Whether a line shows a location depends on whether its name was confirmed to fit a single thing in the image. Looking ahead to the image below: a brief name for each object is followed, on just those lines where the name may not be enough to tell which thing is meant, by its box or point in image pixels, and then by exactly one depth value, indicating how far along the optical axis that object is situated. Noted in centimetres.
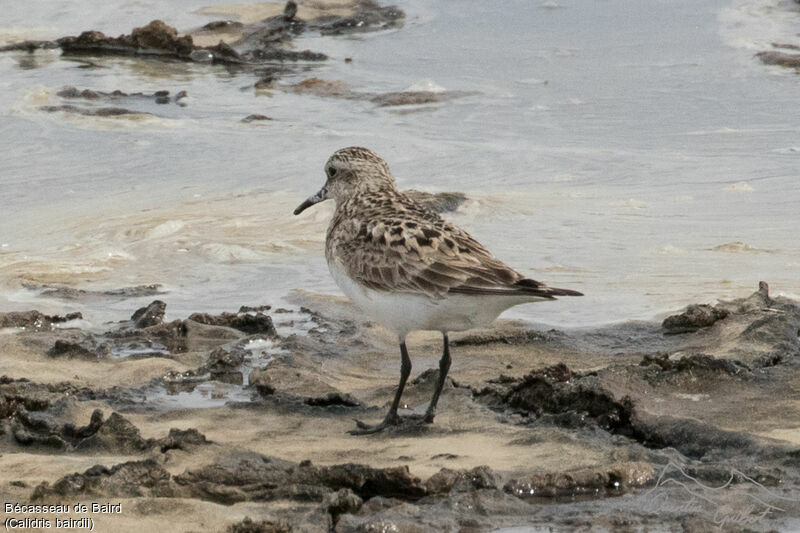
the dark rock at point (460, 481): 802
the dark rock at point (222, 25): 2720
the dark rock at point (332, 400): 1055
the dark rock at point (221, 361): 1152
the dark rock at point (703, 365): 1068
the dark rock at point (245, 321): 1273
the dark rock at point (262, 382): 1091
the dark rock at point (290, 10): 2756
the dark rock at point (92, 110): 2103
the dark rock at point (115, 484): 789
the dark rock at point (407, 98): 2187
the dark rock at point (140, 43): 2498
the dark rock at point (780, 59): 2330
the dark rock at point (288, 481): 802
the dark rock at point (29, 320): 1278
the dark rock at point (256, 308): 1352
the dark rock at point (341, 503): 768
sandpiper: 984
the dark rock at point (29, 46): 2552
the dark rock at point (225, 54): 2486
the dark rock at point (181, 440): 882
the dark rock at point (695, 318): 1248
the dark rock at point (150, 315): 1288
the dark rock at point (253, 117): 2092
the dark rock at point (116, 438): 908
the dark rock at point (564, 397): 957
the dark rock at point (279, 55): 2523
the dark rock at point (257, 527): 734
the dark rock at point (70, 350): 1192
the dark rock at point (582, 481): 814
